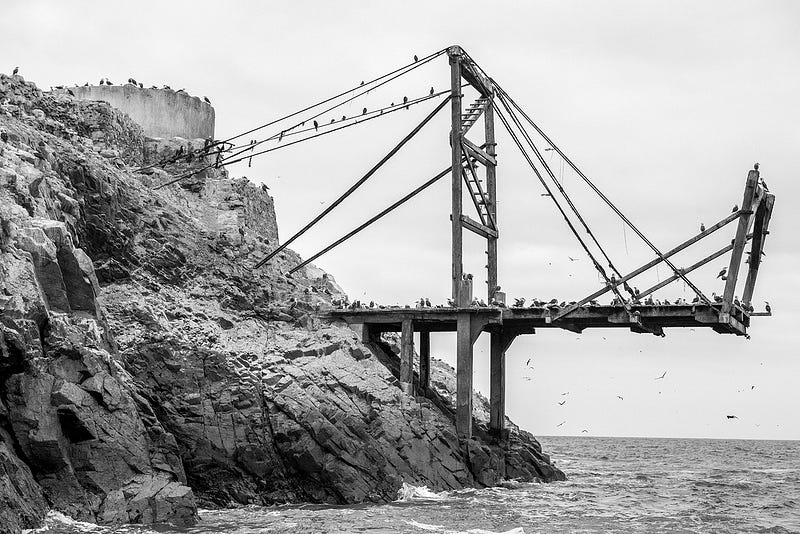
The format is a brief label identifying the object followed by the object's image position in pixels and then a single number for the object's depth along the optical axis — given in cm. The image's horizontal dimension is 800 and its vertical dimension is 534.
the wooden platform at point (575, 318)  4806
